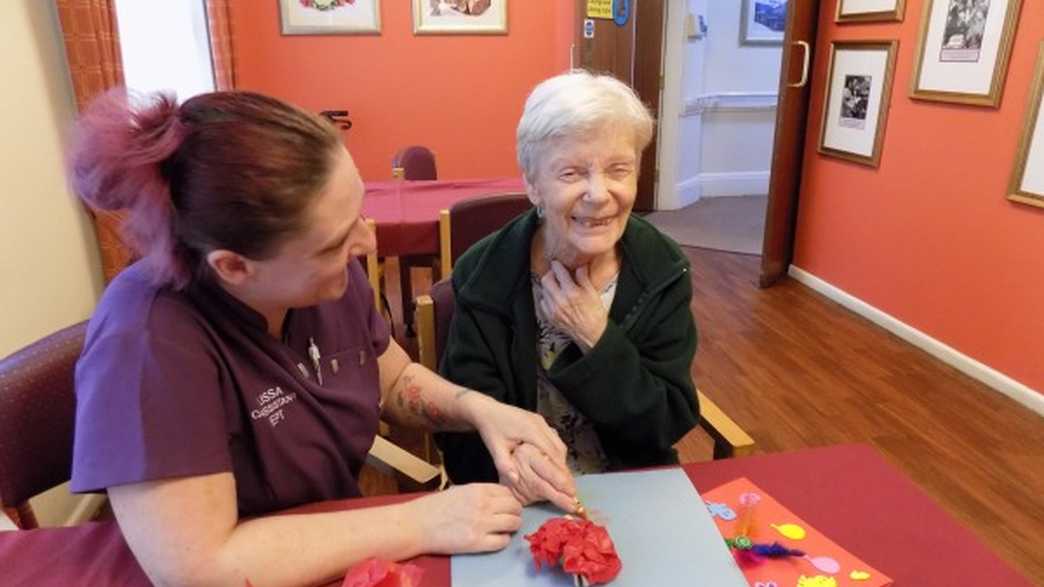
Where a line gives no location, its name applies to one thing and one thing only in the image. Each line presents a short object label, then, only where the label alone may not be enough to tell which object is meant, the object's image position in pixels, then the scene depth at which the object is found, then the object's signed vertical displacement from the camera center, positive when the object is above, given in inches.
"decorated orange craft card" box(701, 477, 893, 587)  31.1 -21.1
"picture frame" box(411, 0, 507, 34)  186.7 +14.1
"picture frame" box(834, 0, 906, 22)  125.1 +11.0
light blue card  31.0 -21.0
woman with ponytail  29.1 -12.1
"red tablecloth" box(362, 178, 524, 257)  101.4 -20.1
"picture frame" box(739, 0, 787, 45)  229.3 +15.8
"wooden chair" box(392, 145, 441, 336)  132.0 -18.4
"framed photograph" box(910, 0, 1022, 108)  104.6 +3.4
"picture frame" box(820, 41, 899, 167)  130.7 -5.0
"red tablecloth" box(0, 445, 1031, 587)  31.4 -20.9
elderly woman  45.8 -15.5
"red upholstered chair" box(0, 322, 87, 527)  39.7 -19.2
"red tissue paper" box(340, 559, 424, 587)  30.4 -21.0
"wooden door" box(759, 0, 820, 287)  144.5 -13.6
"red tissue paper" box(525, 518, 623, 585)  30.2 -20.0
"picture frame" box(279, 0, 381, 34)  180.5 +13.7
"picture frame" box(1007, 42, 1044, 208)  98.7 -11.7
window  117.6 +4.9
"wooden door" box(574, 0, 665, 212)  193.3 +6.5
